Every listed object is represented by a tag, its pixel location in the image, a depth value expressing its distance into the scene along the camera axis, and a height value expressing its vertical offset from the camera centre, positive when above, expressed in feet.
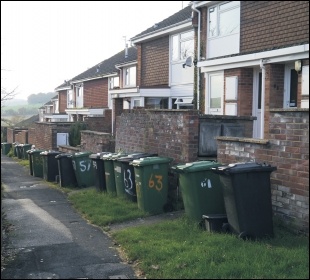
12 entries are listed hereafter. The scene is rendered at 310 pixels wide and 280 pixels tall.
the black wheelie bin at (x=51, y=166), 34.82 -4.82
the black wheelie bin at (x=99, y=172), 25.63 -3.99
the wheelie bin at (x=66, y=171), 31.10 -4.71
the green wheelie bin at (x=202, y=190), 17.03 -3.49
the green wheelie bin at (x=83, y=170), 29.99 -4.44
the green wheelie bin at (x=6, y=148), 75.60 -6.64
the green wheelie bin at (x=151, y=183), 20.34 -3.78
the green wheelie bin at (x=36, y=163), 38.98 -5.04
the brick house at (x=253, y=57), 22.28 +5.01
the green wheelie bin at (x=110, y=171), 24.25 -3.71
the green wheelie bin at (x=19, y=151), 61.43 -6.05
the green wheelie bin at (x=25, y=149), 59.49 -5.41
